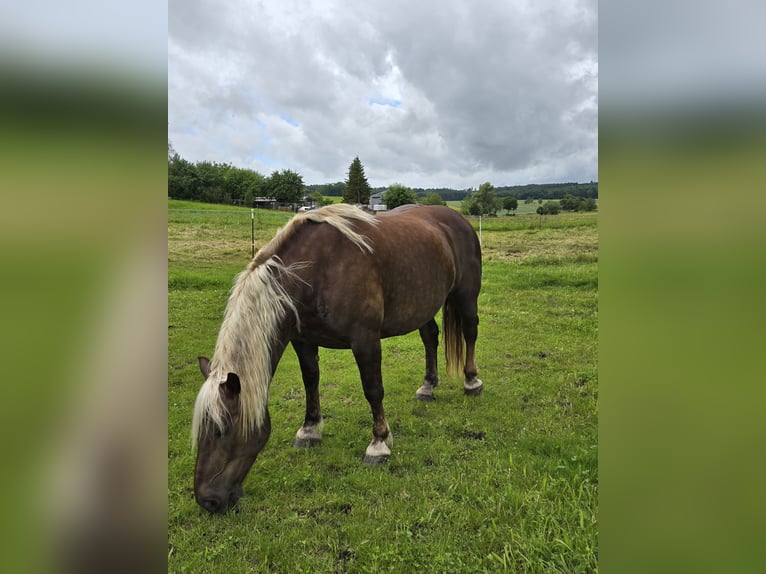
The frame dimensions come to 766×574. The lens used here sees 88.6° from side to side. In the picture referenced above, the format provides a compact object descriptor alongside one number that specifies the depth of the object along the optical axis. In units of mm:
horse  2412
